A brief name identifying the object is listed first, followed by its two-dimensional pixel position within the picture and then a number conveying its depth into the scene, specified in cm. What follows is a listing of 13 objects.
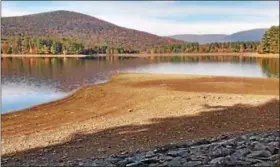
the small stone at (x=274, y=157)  656
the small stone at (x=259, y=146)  751
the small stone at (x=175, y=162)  686
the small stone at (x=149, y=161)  726
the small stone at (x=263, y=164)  616
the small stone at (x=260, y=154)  703
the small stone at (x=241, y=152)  715
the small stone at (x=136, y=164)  701
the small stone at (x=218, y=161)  653
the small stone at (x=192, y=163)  662
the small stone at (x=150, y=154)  788
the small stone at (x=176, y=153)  774
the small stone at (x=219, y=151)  728
